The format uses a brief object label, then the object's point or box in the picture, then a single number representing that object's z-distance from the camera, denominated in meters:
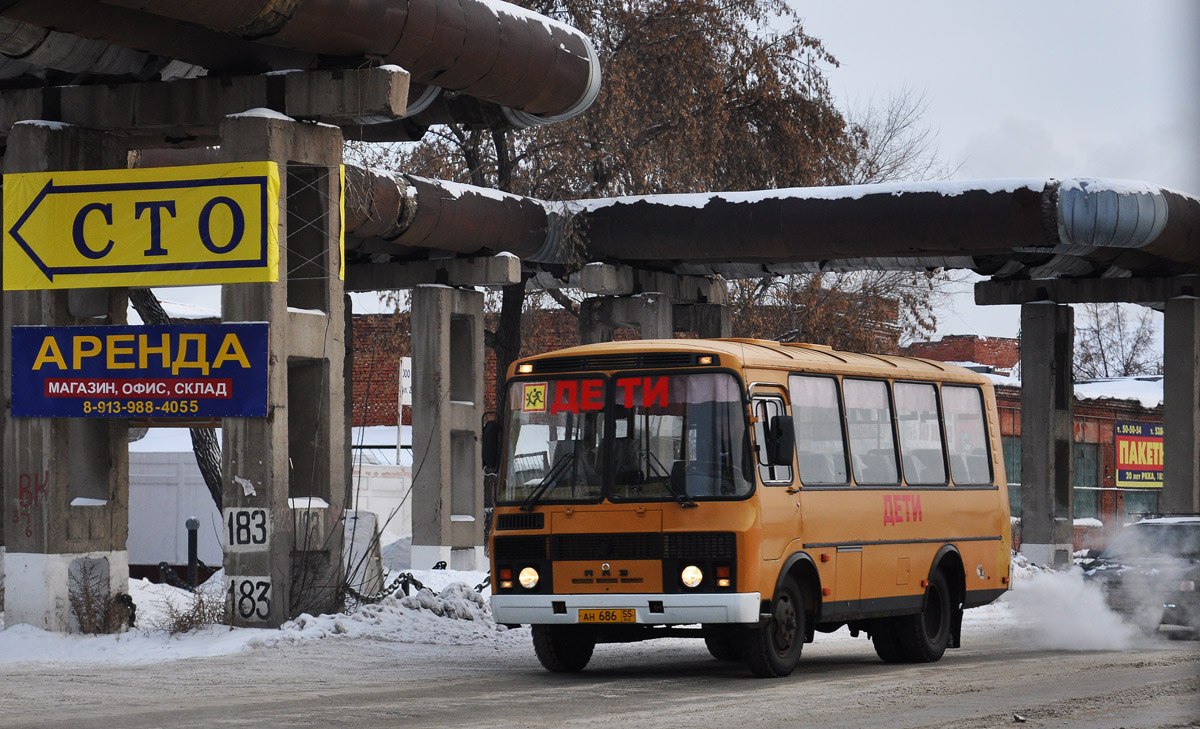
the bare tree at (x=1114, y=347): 96.38
